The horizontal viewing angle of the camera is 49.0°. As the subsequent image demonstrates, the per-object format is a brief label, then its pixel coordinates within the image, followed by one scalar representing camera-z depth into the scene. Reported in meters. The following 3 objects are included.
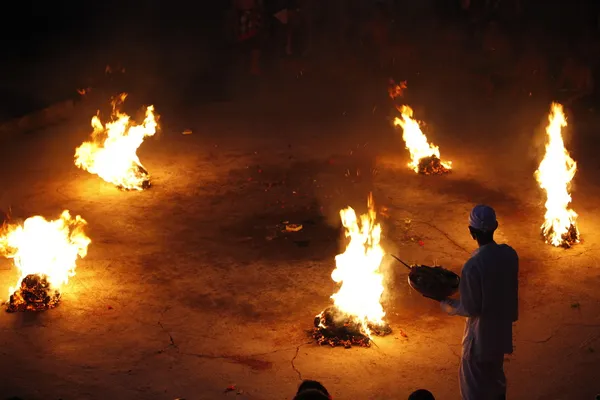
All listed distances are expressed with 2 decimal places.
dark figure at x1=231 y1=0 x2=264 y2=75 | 23.00
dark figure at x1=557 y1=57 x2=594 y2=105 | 19.94
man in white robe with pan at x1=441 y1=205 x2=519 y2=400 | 5.63
